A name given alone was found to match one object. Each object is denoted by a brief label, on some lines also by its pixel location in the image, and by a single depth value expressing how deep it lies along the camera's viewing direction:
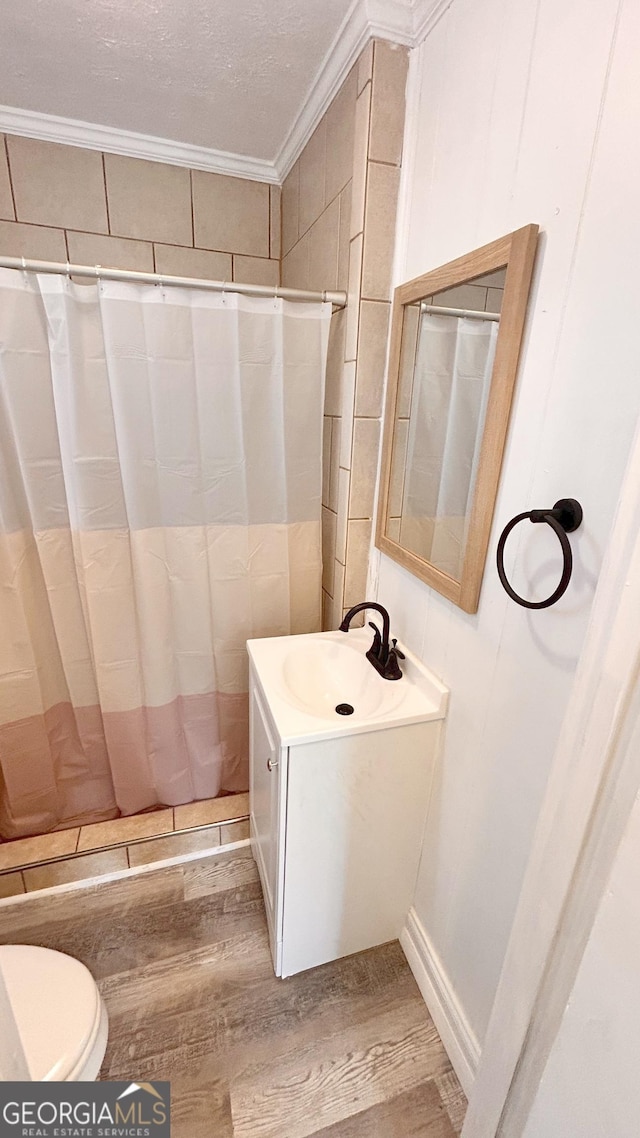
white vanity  1.09
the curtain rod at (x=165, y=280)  1.10
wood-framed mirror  0.86
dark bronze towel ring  0.70
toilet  0.80
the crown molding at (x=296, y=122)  1.06
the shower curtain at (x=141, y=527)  1.24
